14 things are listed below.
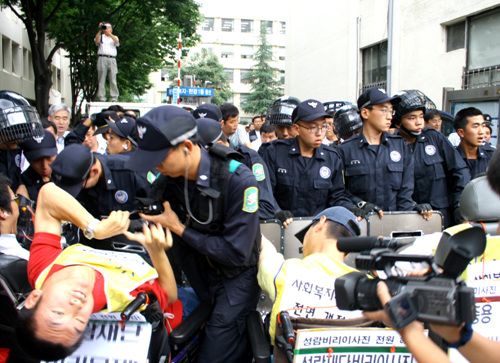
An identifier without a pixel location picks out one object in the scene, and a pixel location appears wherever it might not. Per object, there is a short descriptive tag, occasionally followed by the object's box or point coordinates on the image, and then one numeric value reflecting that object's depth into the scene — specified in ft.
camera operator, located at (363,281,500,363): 4.20
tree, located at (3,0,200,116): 43.14
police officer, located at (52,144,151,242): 10.78
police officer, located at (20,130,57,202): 12.89
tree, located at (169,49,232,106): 157.38
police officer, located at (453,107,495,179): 15.33
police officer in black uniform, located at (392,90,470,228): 15.10
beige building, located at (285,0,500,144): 38.73
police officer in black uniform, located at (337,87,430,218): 13.69
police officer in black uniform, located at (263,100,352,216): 13.19
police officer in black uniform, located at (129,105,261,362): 7.55
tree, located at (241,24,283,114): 142.72
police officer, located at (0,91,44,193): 12.71
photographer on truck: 42.34
